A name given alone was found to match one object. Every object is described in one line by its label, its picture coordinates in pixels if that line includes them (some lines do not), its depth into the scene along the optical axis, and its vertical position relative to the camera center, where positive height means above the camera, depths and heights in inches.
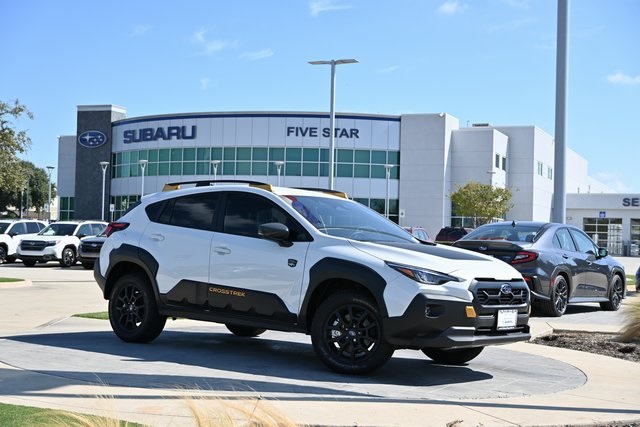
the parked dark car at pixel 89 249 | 1090.7 -45.7
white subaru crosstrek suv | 284.2 -22.0
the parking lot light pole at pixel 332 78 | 1330.0 +244.3
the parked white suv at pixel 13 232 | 1227.2 -29.4
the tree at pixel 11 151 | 1305.4 +103.7
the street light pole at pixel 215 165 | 2436.5 +167.8
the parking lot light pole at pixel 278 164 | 2303.9 +167.8
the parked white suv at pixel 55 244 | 1155.9 -43.1
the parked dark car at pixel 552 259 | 524.4 -21.5
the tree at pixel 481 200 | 2304.4 +75.2
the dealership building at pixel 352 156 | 2444.6 +210.2
